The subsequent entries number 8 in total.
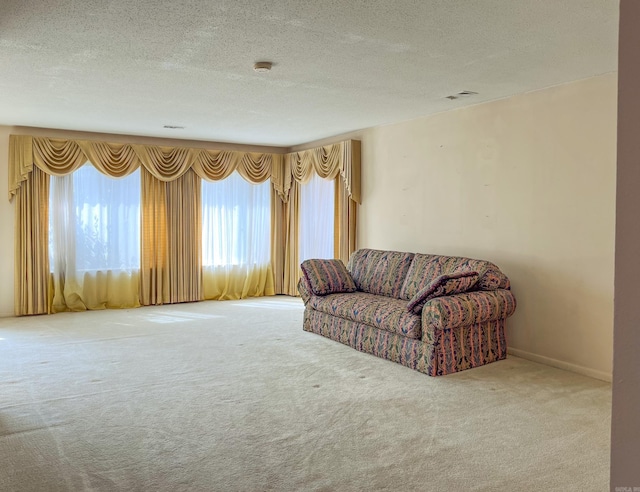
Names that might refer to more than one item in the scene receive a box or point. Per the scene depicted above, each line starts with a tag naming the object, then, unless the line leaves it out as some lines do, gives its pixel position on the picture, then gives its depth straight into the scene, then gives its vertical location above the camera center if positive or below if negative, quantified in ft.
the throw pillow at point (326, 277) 18.11 -1.67
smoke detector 11.86 +3.70
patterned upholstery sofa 13.42 -2.26
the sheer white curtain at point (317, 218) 23.79 +0.52
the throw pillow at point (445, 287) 13.55 -1.51
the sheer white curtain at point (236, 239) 25.23 -0.47
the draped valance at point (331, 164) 21.62 +2.91
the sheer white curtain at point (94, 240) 21.75 -0.45
